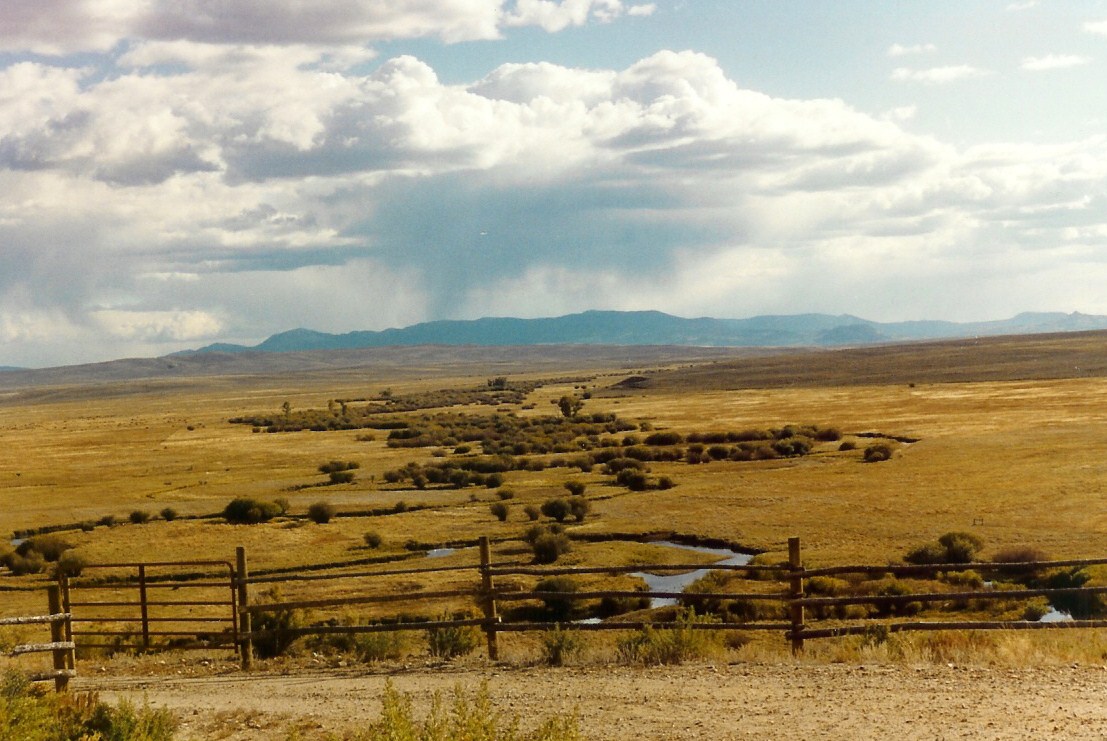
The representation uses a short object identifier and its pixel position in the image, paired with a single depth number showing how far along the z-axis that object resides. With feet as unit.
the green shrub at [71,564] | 109.40
